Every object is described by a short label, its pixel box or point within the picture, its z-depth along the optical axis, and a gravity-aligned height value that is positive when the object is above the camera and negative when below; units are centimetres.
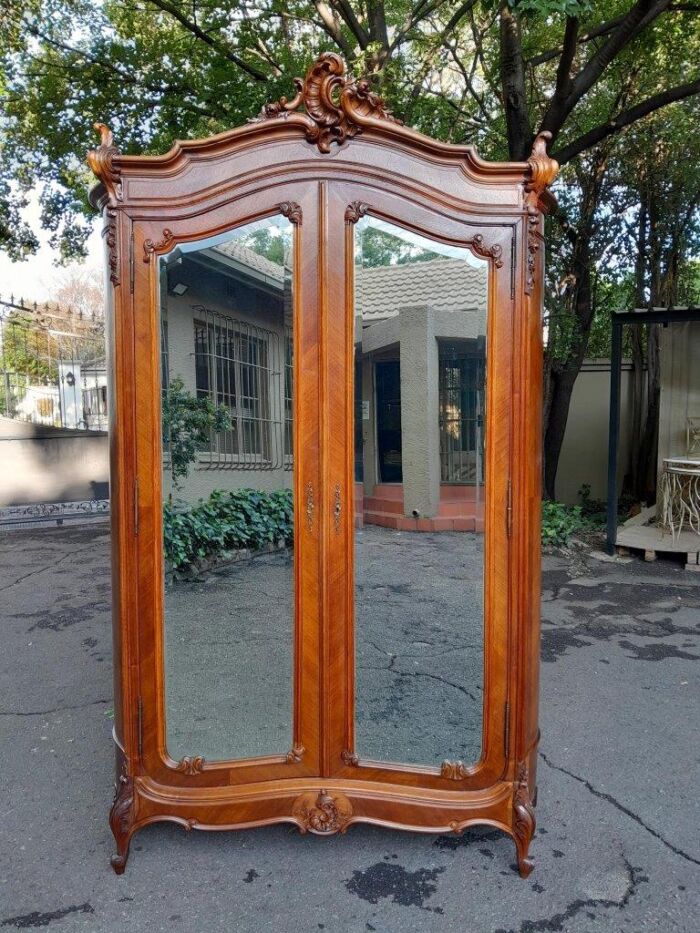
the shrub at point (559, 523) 767 -105
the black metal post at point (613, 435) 721 +4
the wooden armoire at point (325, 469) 207 -10
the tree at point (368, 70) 710 +460
